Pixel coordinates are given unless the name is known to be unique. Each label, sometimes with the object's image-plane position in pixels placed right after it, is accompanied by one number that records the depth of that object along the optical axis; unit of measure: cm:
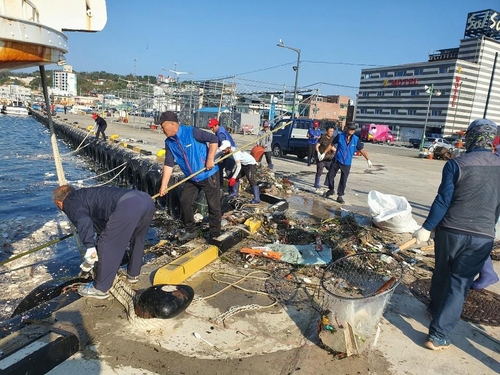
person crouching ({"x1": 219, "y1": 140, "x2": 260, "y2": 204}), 718
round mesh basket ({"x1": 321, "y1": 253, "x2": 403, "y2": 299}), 371
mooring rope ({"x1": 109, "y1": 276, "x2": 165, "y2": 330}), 302
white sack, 590
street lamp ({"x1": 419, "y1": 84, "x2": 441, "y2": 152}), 3127
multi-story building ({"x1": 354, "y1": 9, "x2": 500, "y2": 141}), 5875
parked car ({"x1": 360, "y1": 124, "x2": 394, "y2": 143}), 4588
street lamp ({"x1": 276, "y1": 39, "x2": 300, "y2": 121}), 2436
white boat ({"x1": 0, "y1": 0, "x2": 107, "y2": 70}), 303
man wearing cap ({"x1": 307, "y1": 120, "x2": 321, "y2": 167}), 1385
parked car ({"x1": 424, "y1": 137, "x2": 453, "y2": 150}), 3260
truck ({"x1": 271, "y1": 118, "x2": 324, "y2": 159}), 1662
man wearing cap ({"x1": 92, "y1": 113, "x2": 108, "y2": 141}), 1914
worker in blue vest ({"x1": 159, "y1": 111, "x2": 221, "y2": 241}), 476
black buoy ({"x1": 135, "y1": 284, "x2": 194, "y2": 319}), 293
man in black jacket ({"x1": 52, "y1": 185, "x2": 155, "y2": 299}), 336
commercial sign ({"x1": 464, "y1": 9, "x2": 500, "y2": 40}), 6078
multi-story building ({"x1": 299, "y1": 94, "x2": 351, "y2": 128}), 6832
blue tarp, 452
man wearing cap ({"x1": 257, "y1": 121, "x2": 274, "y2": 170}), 1006
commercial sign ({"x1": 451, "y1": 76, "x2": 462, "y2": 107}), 5816
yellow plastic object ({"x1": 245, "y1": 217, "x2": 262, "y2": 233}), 562
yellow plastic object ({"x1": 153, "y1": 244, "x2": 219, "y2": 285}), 381
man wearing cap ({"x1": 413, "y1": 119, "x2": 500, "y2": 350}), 283
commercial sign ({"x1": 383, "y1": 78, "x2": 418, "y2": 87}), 6612
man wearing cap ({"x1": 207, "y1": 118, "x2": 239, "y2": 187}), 677
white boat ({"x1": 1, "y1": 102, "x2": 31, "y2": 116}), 6944
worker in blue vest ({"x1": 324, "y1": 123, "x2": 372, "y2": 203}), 770
